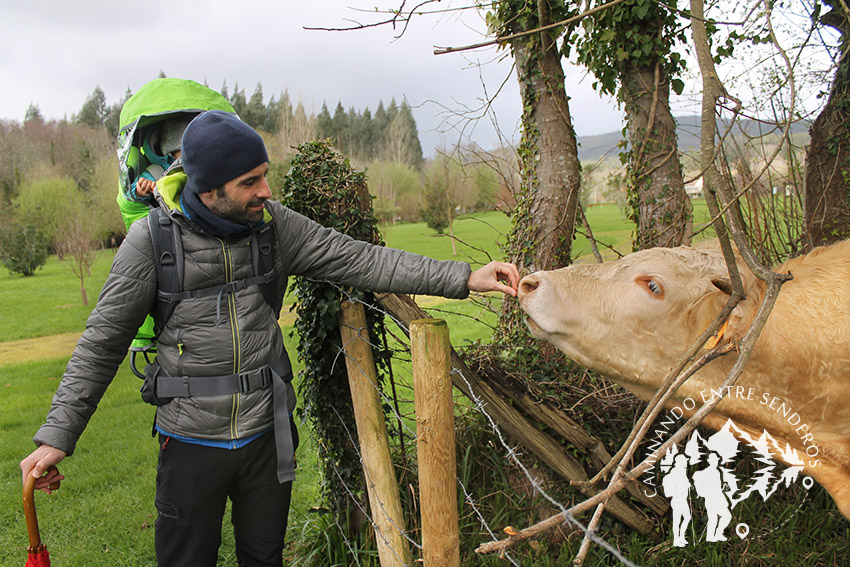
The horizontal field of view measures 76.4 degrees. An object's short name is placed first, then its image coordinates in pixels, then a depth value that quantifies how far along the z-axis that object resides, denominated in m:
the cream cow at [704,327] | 2.34
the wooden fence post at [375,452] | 2.76
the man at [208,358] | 2.15
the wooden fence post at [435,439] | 1.84
